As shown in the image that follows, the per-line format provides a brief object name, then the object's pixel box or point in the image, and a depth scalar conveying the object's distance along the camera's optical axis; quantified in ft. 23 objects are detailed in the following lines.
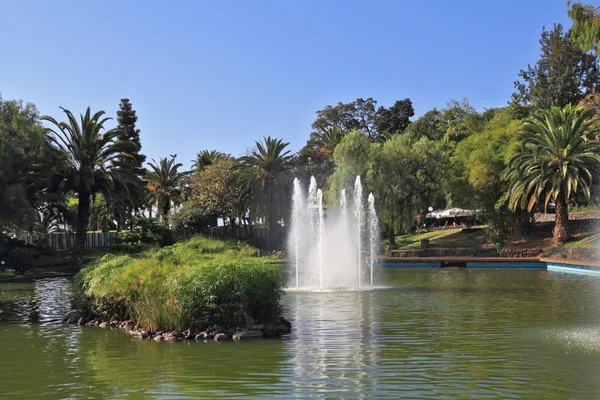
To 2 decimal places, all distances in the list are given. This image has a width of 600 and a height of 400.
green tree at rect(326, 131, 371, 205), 160.25
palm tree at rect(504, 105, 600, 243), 141.90
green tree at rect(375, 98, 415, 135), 290.97
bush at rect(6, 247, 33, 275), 123.85
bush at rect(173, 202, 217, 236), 195.83
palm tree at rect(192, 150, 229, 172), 240.73
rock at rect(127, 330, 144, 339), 51.70
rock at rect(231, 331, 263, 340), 48.98
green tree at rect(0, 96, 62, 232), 121.29
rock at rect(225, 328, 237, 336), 49.60
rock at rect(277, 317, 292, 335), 51.57
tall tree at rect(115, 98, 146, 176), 236.94
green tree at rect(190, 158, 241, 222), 201.05
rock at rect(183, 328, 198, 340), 49.70
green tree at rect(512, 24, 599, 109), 230.48
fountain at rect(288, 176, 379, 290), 97.35
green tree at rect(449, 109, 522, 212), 166.61
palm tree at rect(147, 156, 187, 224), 219.61
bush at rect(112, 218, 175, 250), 164.96
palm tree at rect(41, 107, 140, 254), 142.82
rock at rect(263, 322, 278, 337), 50.47
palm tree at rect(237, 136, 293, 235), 190.19
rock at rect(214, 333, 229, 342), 48.59
